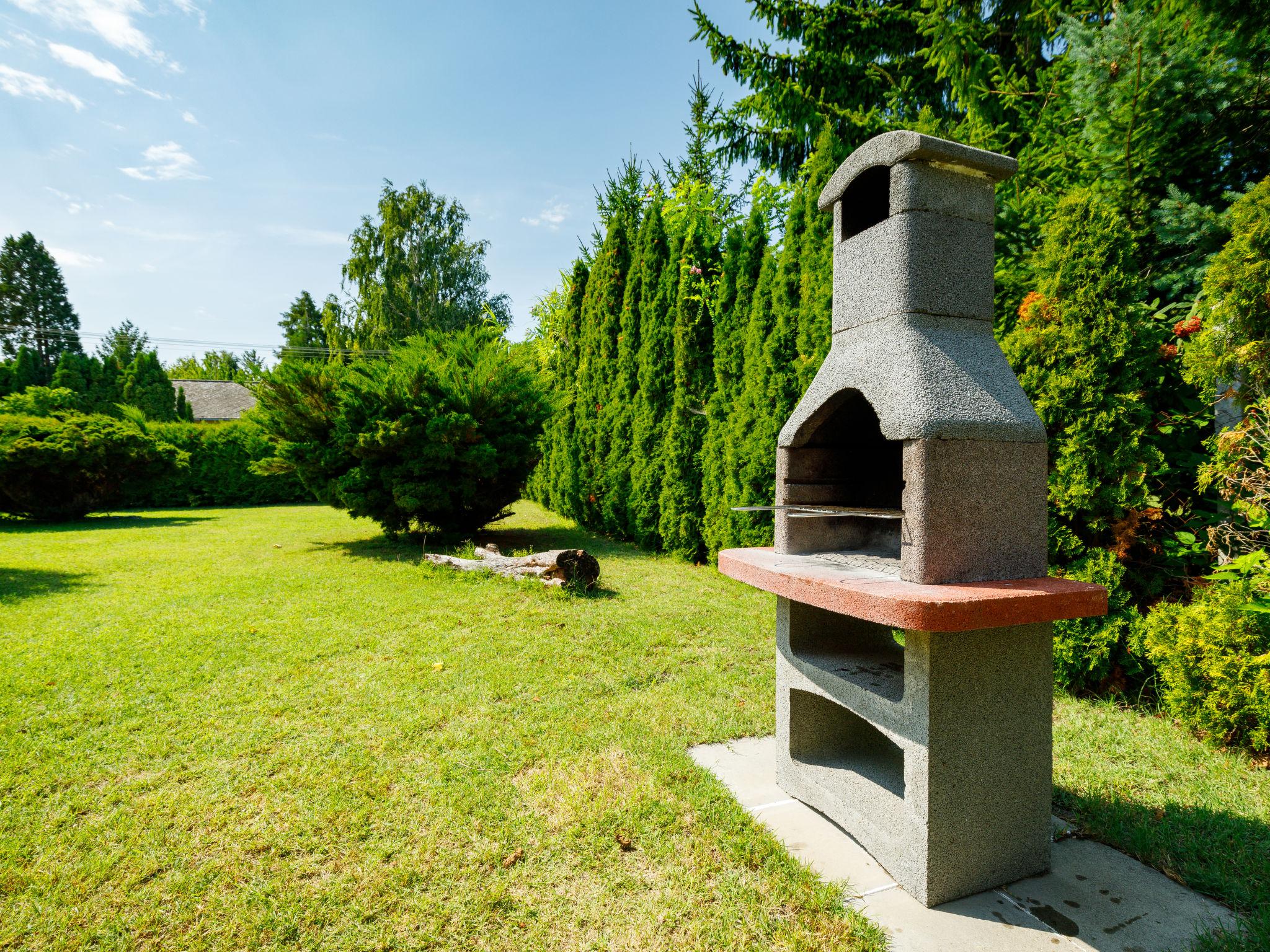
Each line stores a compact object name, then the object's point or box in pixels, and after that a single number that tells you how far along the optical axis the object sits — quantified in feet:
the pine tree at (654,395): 28.19
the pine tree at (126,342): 123.44
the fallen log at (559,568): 20.10
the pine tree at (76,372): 66.28
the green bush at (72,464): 35.42
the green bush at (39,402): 40.73
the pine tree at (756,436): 21.02
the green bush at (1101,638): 11.68
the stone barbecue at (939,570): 6.38
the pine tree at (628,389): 30.17
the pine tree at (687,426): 26.18
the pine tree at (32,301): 126.11
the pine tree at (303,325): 145.48
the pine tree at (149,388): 67.26
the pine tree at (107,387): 67.26
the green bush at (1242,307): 9.56
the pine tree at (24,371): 66.85
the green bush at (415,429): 25.63
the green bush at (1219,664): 9.39
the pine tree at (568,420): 37.40
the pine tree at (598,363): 33.47
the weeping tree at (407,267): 72.54
